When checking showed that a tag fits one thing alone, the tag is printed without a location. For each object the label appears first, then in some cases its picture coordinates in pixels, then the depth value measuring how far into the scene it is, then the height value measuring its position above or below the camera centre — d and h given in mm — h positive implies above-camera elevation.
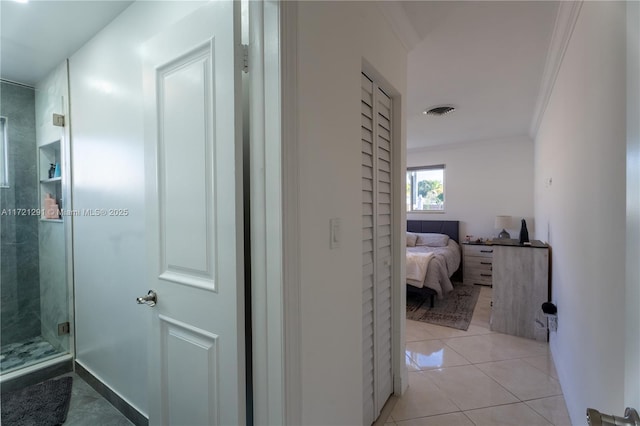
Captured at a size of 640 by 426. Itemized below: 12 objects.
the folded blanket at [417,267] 3590 -747
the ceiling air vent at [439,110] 3327 +1164
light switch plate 1142 -97
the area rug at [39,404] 1700 -1223
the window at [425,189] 5621 +390
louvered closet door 1538 -222
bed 3641 -676
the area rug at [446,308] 3320 -1308
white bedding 3640 -846
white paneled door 967 -32
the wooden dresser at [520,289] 2809 -830
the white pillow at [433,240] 5008 -571
